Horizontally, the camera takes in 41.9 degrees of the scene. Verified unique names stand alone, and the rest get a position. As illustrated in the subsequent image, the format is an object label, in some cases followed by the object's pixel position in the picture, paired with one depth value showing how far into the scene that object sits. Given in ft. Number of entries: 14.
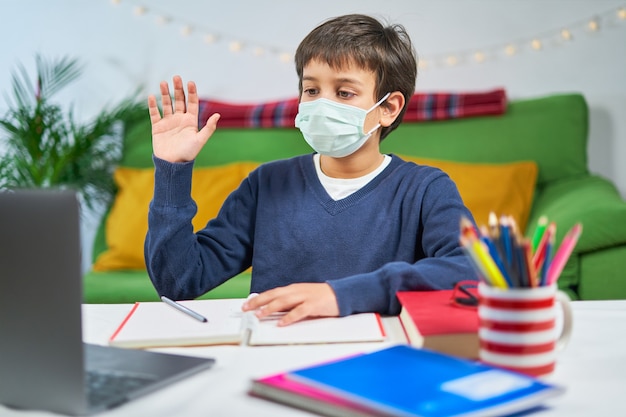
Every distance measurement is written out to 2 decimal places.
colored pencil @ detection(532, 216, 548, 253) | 2.60
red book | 2.66
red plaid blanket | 9.16
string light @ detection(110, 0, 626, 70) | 9.48
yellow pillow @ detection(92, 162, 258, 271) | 8.64
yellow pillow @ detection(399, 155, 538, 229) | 8.43
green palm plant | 9.34
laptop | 2.04
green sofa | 8.02
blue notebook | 2.01
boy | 4.07
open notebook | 2.95
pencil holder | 2.42
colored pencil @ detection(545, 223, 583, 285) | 2.47
